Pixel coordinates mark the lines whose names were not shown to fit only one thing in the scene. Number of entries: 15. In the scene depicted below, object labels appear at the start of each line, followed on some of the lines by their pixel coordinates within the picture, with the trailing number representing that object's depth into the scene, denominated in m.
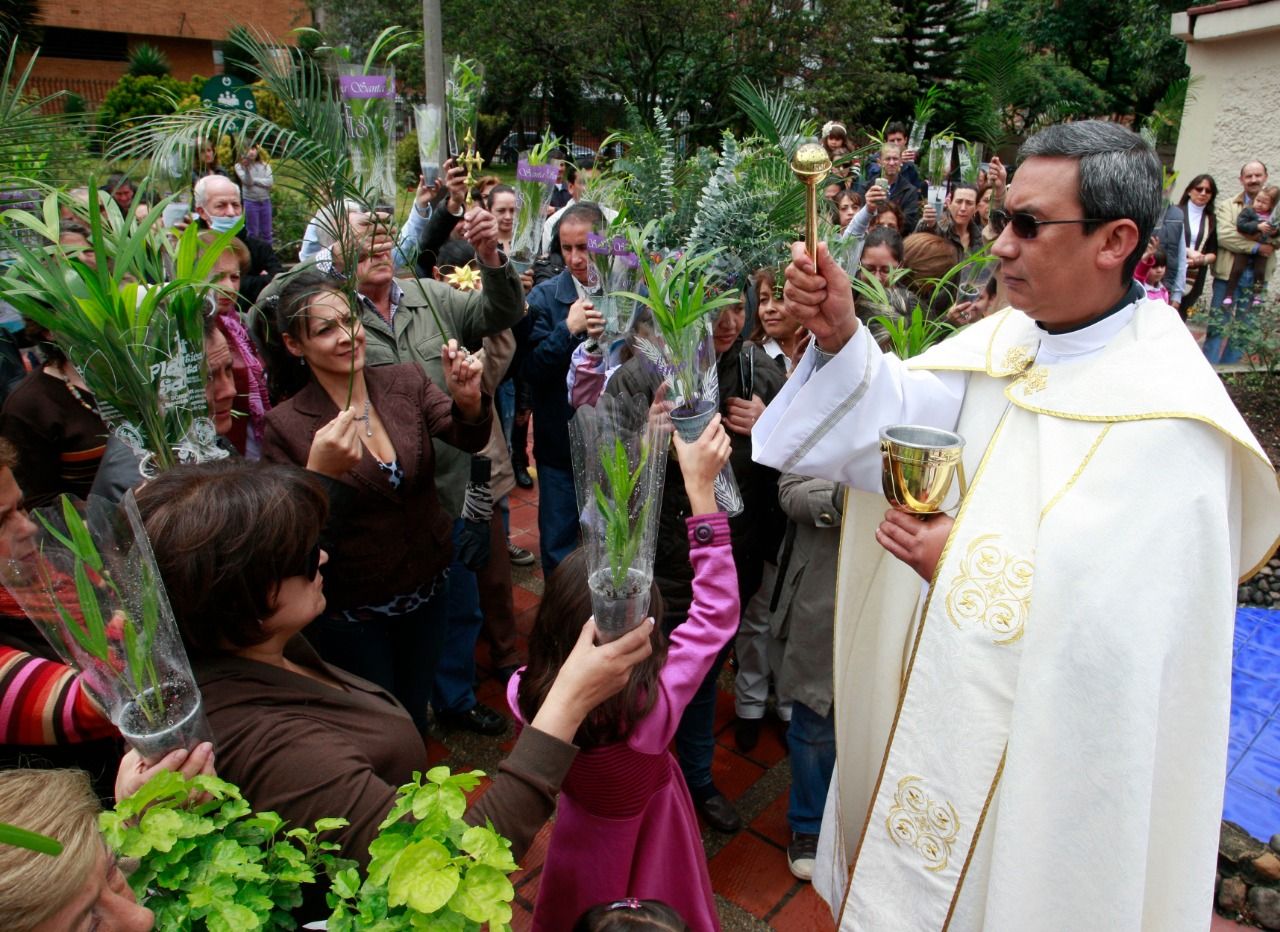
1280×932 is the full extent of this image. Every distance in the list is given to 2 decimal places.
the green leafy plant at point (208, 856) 1.13
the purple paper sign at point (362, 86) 2.91
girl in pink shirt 1.94
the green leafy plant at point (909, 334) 2.87
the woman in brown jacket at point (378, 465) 2.72
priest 1.77
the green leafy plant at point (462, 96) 4.55
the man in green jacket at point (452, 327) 3.37
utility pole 4.65
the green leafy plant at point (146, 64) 22.91
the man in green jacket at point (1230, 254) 8.16
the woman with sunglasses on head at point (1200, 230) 9.20
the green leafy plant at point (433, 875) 1.10
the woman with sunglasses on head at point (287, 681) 1.48
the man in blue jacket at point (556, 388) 4.23
